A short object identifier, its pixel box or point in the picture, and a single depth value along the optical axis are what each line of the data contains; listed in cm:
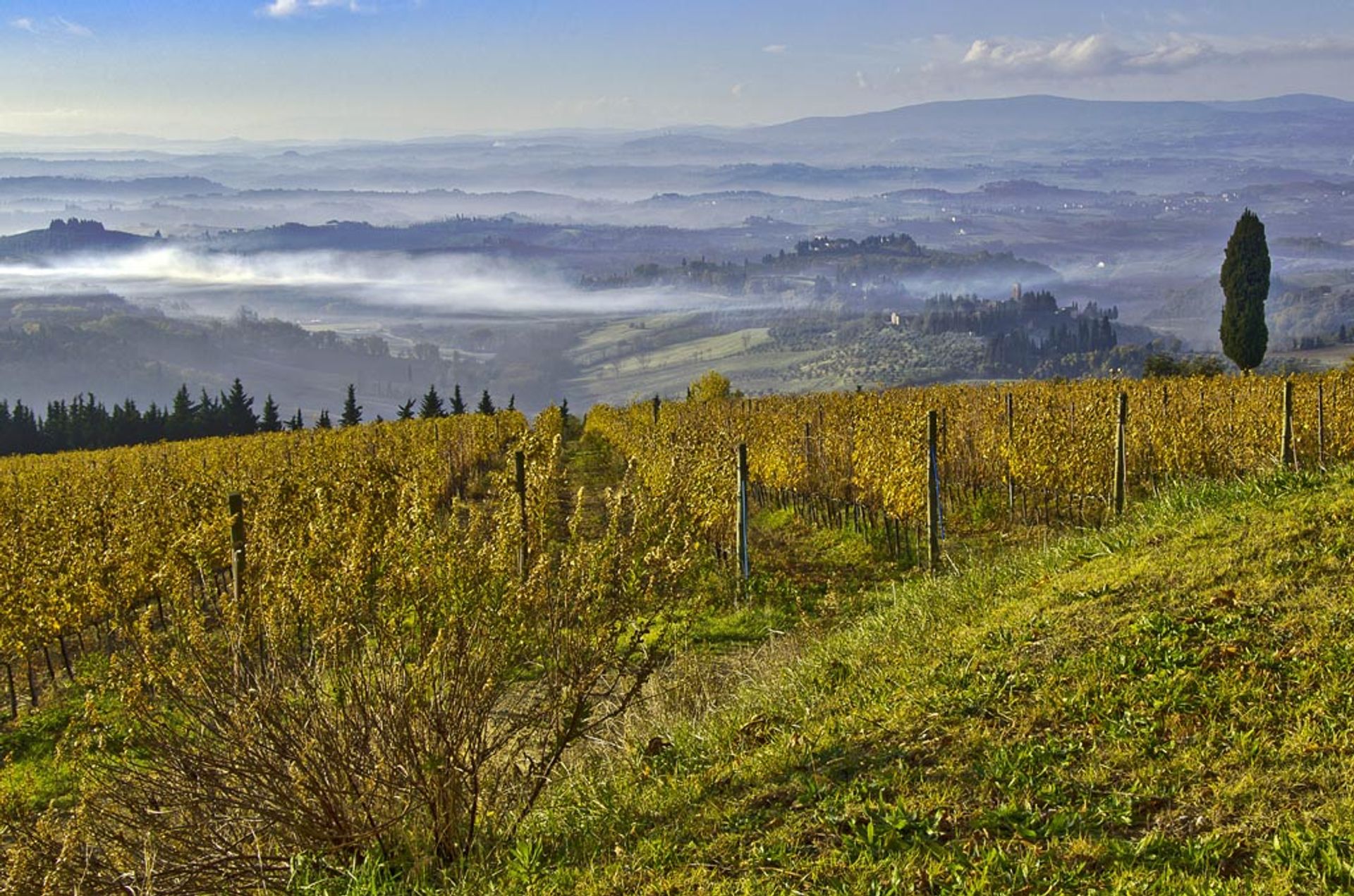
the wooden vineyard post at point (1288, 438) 1414
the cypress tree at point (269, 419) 6771
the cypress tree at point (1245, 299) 5628
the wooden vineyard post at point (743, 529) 1343
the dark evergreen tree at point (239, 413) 7131
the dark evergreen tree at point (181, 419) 6906
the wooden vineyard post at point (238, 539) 898
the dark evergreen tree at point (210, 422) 7019
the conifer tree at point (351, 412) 6425
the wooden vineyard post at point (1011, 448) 1645
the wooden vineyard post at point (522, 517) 662
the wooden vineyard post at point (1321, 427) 1631
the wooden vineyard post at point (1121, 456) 1330
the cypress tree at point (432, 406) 6250
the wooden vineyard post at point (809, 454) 1884
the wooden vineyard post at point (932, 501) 1287
